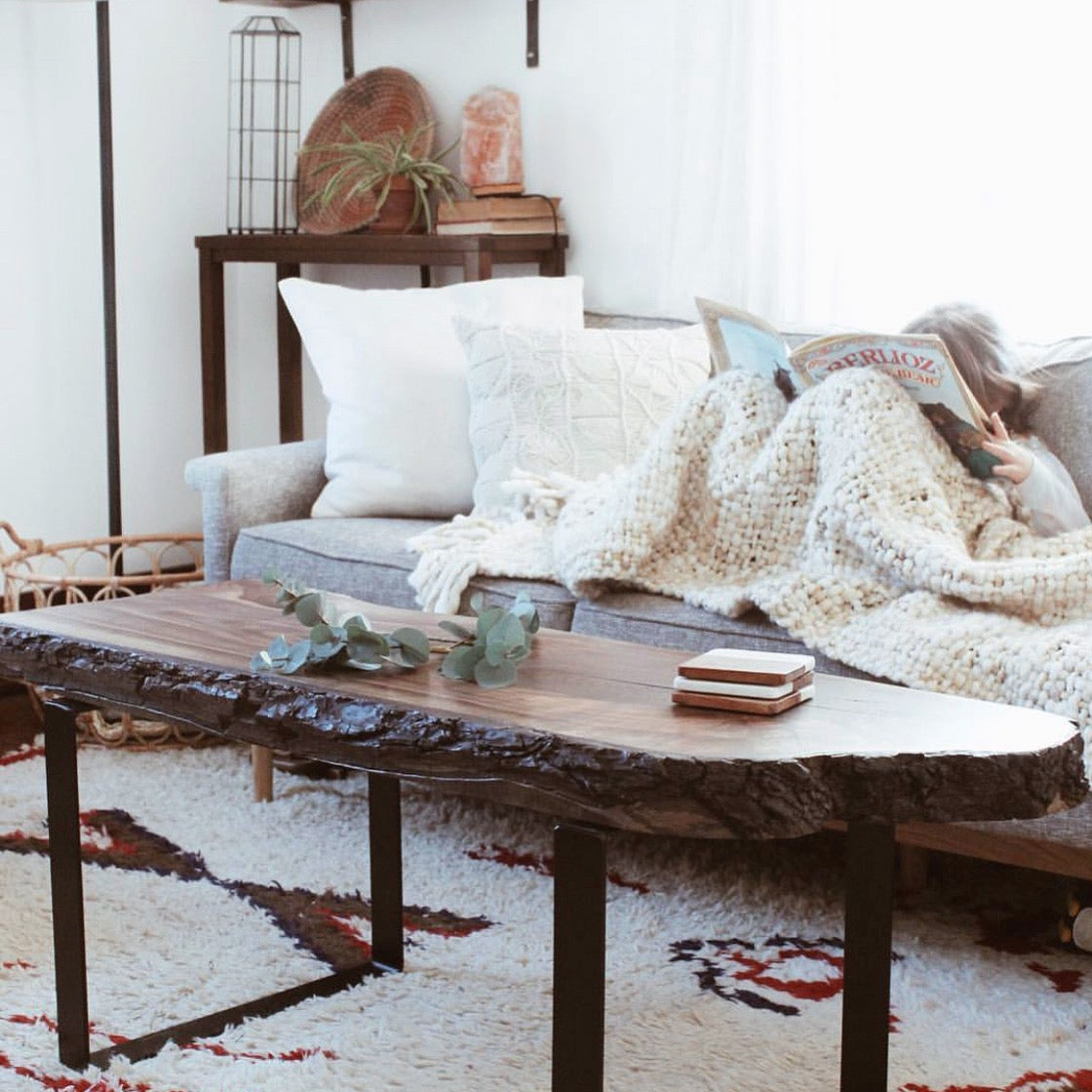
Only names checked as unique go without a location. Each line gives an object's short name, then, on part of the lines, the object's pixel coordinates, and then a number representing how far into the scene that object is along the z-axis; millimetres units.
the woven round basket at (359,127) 3572
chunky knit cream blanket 1991
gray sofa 1981
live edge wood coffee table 1319
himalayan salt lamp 3385
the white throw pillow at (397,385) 2896
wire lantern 3932
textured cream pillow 2752
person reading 2205
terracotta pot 3480
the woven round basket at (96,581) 2955
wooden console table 3312
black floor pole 3342
